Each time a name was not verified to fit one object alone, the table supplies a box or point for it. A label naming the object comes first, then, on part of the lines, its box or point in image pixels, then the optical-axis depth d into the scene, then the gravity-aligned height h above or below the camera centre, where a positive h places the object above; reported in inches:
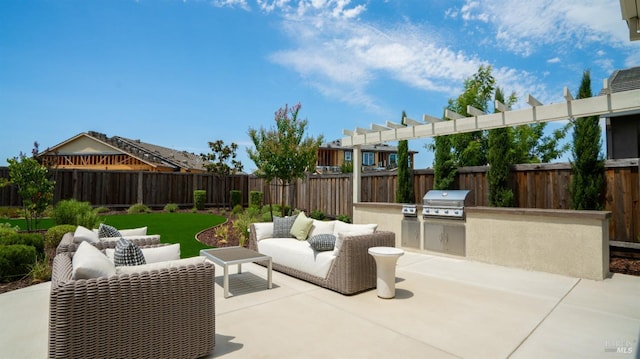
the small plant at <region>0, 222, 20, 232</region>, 229.5 -27.9
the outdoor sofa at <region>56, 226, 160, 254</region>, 145.0 -24.8
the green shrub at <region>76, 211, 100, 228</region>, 264.0 -24.0
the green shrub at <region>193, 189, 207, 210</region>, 571.5 -15.1
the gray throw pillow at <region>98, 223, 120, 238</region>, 173.9 -22.3
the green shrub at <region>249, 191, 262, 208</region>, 555.8 -12.4
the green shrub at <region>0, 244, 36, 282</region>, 176.7 -39.1
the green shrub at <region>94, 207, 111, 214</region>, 476.5 -29.0
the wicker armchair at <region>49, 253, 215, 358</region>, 78.2 -33.2
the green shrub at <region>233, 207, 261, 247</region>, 281.9 -33.2
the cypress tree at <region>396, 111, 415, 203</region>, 346.6 +6.4
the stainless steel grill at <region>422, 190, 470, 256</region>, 252.8 -25.6
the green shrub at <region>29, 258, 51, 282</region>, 182.7 -46.5
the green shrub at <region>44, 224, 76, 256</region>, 226.2 -32.4
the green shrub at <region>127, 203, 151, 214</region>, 500.7 -28.8
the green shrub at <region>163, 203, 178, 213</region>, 534.3 -28.9
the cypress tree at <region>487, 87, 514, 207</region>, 282.2 +18.2
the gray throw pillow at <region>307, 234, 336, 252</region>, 182.1 -29.8
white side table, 155.9 -40.5
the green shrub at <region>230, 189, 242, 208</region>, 581.0 -12.0
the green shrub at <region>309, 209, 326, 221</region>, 419.5 -32.3
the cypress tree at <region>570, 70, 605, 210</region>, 242.1 +17.6
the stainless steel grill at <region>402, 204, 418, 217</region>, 279.6 -17.7
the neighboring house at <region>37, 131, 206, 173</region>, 834.2 +96.7
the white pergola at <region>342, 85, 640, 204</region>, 200.5 +54.1
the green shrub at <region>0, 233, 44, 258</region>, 196.5 -30.6
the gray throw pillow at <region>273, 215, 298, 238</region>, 226.5 -26.0
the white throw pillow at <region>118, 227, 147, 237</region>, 198.7 -25.6
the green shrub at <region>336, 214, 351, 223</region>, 382.9 -33.4
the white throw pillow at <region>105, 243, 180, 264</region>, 133.7 -26.8
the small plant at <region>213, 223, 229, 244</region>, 296.8 -41.6
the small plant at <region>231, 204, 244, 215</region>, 489.7 -29.9
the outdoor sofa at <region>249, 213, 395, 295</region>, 164.1 -36.7
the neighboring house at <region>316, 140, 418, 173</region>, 1227.2 +134.4
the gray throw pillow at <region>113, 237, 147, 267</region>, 118.3 -24.0
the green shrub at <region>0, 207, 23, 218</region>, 421.7 -28.2
